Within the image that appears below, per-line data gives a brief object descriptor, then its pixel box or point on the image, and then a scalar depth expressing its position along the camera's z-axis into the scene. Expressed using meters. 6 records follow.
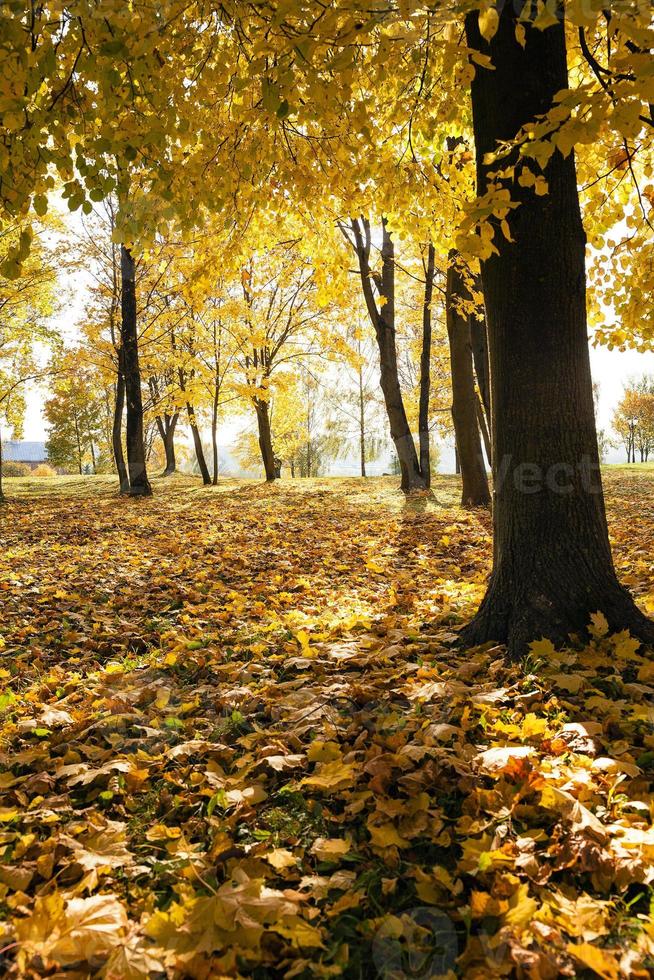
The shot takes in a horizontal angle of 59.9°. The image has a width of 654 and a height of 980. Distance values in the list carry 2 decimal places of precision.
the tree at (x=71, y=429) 34.84
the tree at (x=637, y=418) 46.62
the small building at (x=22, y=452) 165.75
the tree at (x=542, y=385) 3.32
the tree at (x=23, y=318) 14.05
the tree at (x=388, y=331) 13.16
